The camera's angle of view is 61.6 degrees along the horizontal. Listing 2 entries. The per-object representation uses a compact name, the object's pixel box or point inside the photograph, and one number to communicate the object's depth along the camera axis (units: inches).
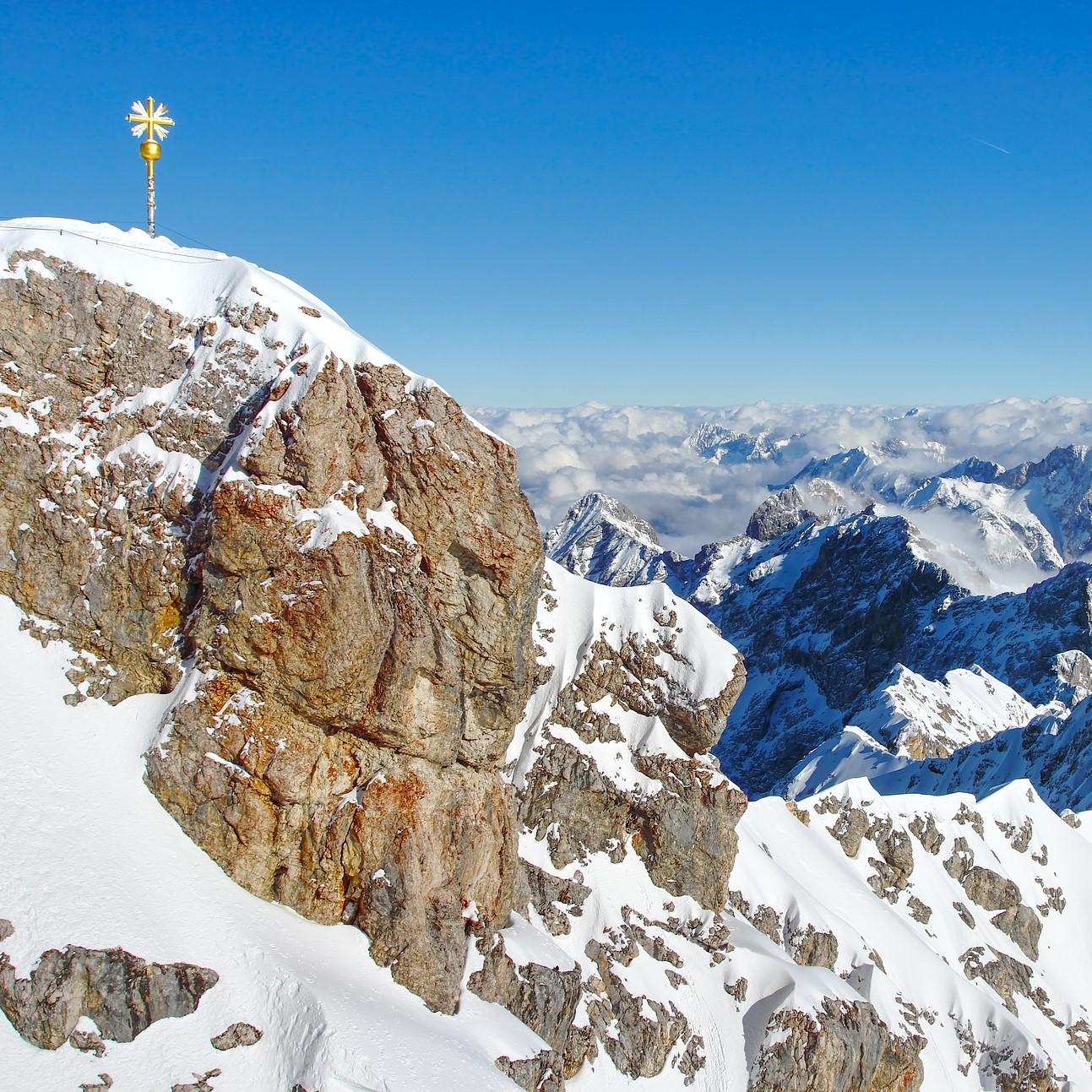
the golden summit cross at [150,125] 1809.8
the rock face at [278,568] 1644.9
